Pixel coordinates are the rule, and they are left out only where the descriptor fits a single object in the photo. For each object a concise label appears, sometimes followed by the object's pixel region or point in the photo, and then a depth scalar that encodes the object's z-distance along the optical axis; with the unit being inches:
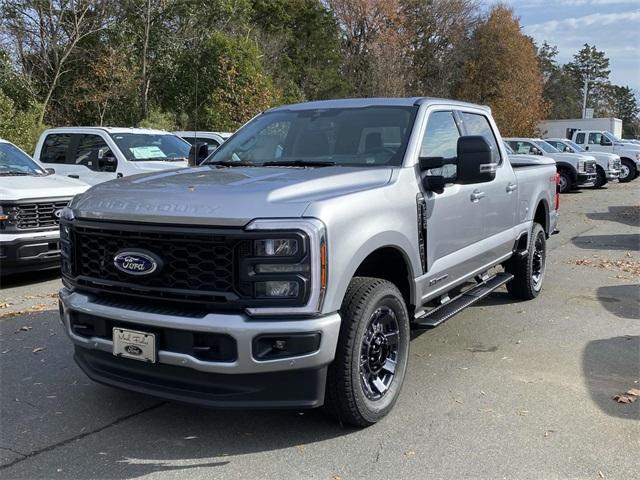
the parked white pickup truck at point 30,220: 289.3
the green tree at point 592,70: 4281.5
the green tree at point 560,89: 3142.7
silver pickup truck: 125.1
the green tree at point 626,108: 4617.6
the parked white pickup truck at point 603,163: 903.7
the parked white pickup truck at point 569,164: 825.5
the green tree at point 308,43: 1365.7
